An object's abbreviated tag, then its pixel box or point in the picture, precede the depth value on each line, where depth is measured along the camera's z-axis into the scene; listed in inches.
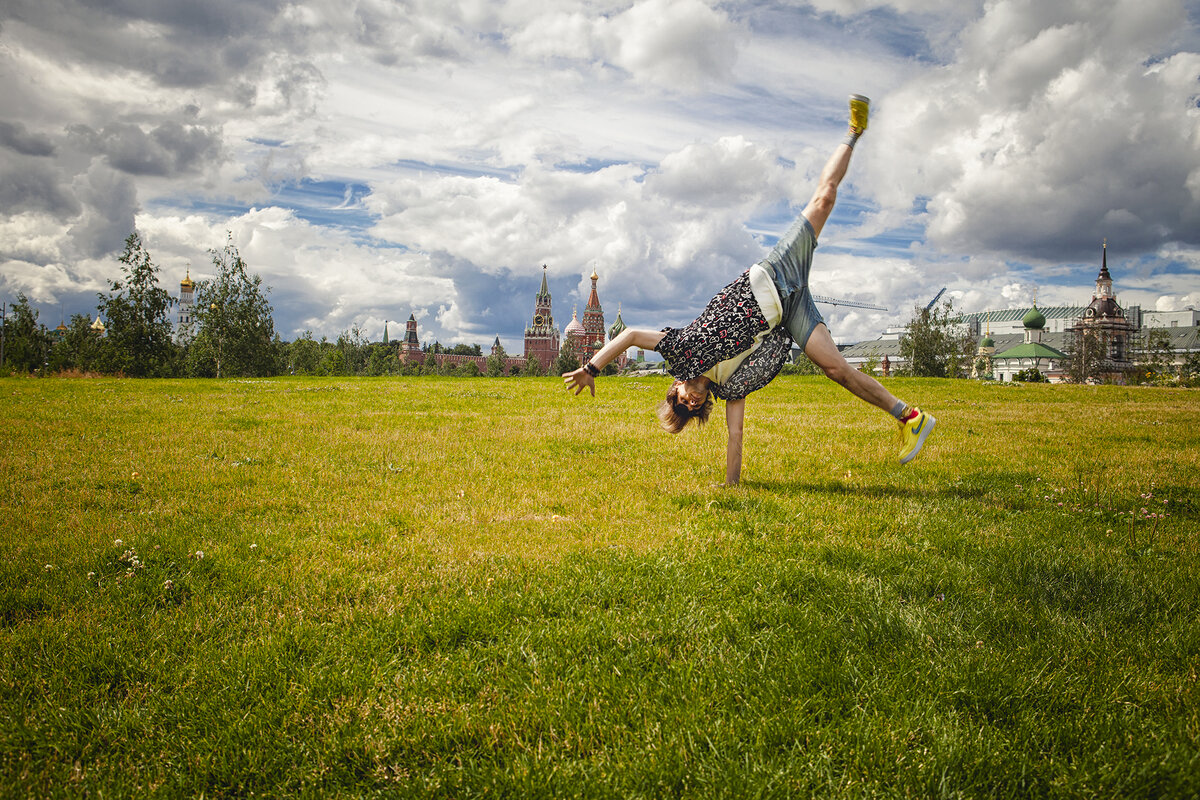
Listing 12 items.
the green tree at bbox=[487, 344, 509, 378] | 6275.6
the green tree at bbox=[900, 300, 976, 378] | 3117.6
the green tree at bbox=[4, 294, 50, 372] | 3105.3
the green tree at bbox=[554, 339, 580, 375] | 5378.4
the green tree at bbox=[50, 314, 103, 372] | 2755.9
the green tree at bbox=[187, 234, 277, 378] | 2770.7
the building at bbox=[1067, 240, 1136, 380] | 5132.9
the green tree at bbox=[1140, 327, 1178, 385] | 2988.4
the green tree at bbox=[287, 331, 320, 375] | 4901.6
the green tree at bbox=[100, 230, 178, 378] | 2524.6
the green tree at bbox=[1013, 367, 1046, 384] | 3324.3
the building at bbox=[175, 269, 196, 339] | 2917.8
